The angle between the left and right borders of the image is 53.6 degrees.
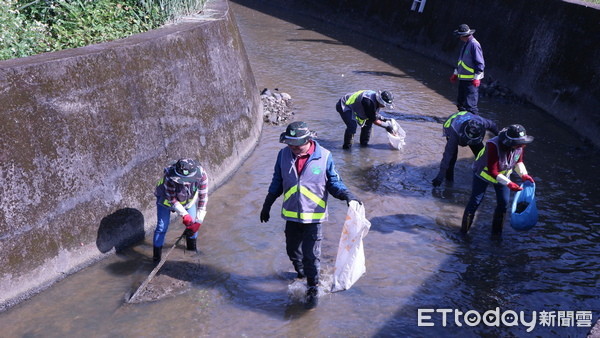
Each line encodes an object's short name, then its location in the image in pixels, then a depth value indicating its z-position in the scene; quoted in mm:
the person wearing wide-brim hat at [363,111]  9638
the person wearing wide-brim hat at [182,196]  6273
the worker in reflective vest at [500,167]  6684
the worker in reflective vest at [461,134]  7785
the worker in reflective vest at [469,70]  10895
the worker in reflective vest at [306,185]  5711
